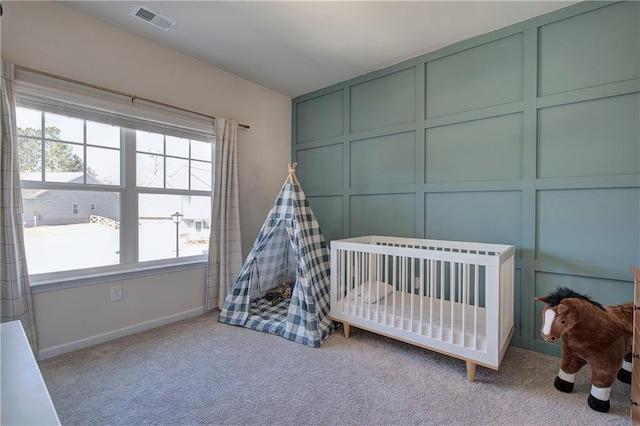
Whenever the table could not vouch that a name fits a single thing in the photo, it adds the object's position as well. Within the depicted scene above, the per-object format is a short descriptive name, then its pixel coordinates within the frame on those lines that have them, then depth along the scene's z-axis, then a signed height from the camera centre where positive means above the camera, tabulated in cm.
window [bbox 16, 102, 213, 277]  210 +14
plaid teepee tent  239 -64
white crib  177 -69
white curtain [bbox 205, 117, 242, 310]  296 -12
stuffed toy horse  156 -65
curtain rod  198 +92
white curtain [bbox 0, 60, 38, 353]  185 -4
